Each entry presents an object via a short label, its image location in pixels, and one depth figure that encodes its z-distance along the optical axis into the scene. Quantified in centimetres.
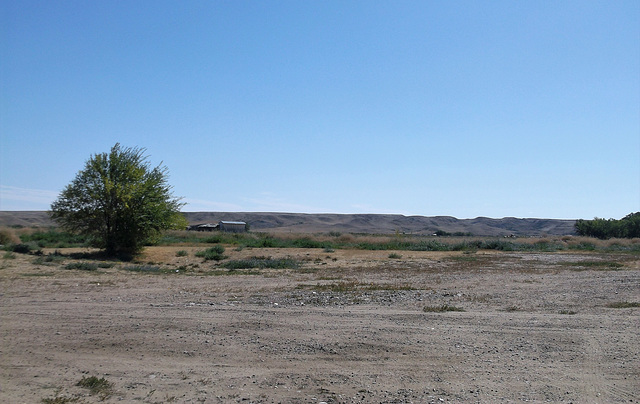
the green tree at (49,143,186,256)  3762
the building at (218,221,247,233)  9984
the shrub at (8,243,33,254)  3428
